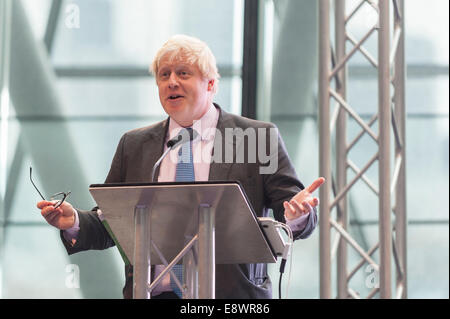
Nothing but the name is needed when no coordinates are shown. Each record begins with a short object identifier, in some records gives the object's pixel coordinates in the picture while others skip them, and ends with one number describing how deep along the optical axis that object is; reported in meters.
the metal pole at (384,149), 6.71
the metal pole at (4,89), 10.97
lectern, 3.91
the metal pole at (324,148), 6.93
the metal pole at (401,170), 7.15
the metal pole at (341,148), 7.26
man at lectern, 5.02
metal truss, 6.76
